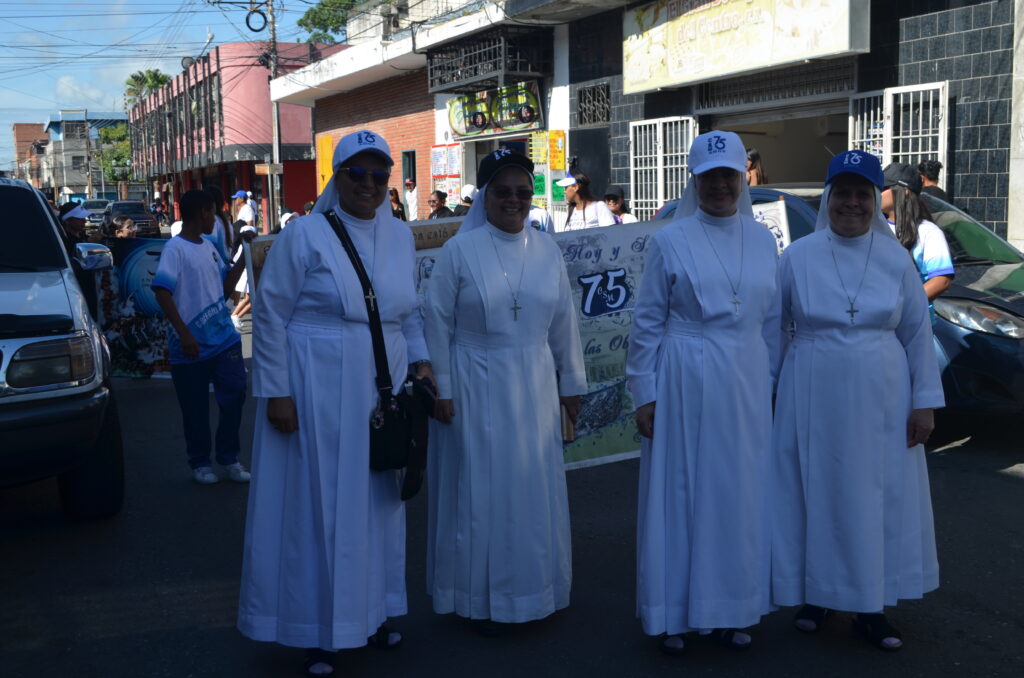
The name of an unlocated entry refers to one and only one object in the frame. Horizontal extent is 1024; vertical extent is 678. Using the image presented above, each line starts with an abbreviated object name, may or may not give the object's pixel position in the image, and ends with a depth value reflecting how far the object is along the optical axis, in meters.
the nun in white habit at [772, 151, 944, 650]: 3.95
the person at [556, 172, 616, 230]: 11.02
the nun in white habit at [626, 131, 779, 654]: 3.92
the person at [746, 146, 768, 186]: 9.64
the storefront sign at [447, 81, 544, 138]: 20.12
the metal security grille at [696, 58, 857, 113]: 13.46
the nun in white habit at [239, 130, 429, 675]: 3.86
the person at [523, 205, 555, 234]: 10.59
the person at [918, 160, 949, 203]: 8.48
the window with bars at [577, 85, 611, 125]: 18.31
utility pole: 32.00
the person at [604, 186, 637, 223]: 12.12
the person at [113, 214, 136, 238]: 15.41
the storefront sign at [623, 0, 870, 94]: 12.50
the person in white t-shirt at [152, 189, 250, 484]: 6.51
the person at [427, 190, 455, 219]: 14.05
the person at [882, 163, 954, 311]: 6.62
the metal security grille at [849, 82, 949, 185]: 12.01
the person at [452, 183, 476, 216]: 13.55
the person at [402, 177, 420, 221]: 23.62
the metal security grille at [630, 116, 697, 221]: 16.52
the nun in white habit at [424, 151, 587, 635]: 4.18
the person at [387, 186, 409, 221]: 15.22
